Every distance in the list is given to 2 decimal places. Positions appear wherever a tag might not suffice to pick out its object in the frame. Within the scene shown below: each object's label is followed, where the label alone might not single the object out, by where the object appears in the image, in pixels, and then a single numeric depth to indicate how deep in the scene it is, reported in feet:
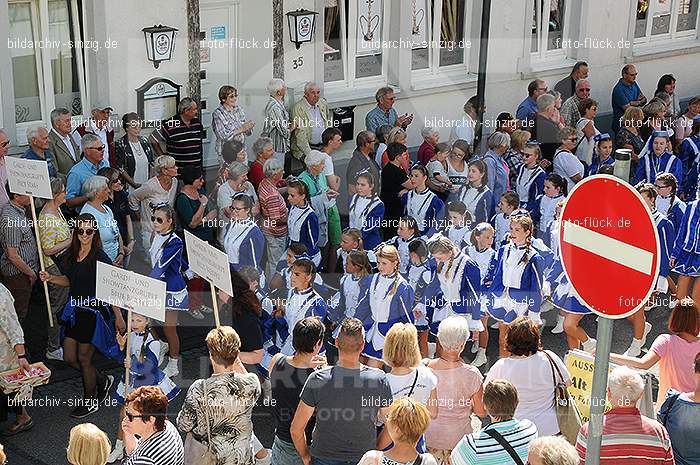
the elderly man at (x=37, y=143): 37.70
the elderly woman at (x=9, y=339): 28.30
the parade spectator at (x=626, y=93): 56.39
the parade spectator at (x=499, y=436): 21.04
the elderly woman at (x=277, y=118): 45.14
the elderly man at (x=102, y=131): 40.34
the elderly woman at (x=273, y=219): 37.40
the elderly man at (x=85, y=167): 37.91
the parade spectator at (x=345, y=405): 22.62
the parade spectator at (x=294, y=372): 24.11
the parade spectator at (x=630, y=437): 21.70
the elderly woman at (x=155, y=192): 37.73
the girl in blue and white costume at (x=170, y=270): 33.04
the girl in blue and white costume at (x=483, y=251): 33.55
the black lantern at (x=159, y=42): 43.80
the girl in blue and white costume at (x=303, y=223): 36.35
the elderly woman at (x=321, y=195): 39.83
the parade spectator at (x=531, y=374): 24.64
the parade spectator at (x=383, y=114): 47.21
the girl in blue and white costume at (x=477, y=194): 38.60
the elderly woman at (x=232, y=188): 37.45
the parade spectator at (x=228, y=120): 43.70
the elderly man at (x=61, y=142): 39.22
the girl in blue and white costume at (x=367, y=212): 37.42
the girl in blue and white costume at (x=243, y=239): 34.01
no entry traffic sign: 16.55
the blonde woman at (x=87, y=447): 20.74
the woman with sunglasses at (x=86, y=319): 30.68
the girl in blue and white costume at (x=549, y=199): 37.76
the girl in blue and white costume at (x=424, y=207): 37.99
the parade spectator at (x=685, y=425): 23.32
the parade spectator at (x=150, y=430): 21.84
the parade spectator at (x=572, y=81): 54.90
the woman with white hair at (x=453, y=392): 25.07
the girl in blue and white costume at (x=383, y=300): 31.09
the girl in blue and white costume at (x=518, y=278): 32.65
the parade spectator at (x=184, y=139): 42.75
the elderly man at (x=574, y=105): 50.98
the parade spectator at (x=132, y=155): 40.47
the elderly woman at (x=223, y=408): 23.04
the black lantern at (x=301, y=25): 48.26
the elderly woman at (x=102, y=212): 34.47
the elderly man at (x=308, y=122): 45.57
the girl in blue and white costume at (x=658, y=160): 43.93
